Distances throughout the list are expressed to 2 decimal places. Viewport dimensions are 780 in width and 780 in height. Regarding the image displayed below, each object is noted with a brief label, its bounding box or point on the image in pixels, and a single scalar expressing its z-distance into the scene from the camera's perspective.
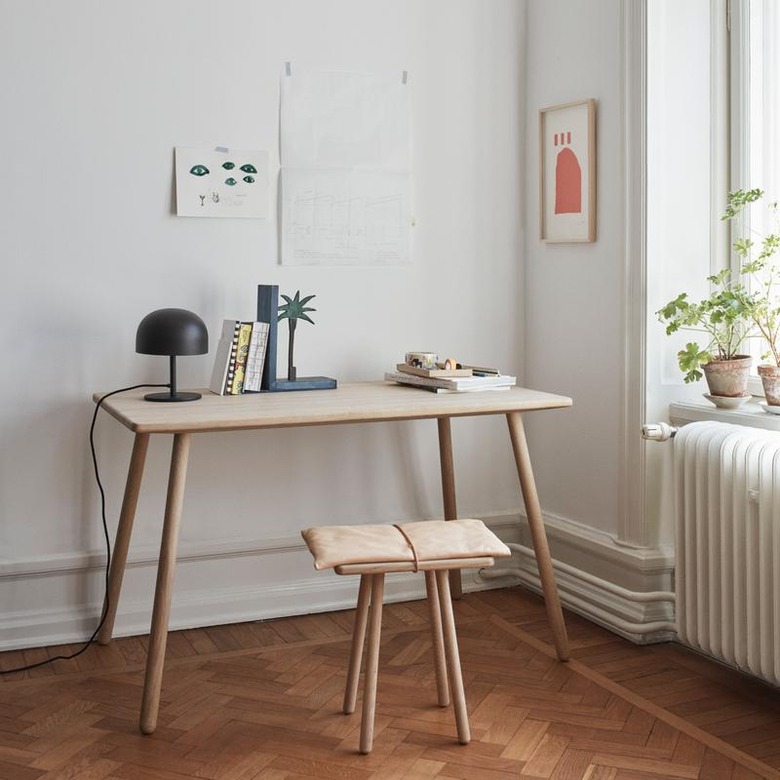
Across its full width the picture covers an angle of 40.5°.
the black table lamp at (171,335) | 2.83
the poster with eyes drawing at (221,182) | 3.21
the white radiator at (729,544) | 2.58
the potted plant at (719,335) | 2.94
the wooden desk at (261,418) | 2.54
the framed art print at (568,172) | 3.36
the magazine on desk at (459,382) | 3.03
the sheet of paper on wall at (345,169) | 3.35
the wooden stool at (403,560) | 2.31
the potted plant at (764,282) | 2.90
